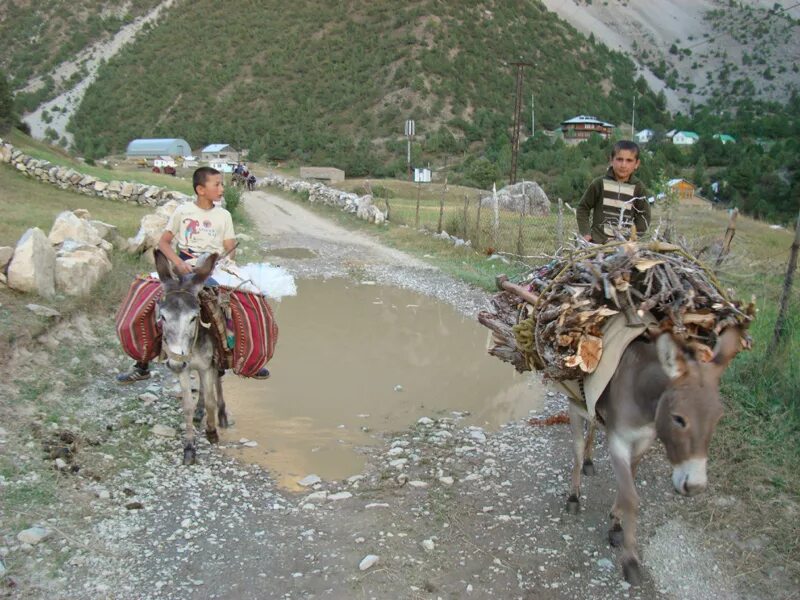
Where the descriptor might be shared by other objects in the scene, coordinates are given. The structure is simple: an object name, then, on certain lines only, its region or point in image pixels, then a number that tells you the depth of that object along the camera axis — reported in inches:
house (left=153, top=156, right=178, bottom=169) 1774.1
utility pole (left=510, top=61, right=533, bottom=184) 1279.5
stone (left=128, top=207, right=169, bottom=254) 395.5
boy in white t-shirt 196.5
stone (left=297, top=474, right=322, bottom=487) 186.2
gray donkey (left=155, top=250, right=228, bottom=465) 172.9
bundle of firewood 127.6
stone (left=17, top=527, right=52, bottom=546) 140.3
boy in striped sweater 188.7
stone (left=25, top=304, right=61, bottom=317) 259.6
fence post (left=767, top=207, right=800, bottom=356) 203.0
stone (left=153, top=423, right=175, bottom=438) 207.0
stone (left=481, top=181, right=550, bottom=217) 1050.1
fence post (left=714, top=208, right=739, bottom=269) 185.5
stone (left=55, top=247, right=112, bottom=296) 296.8
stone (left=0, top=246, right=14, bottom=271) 275.9
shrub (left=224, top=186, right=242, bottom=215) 761.6
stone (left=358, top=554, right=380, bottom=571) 141.2
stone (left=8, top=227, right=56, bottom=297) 272.2
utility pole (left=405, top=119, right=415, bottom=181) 1007.8
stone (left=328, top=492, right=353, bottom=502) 176.1
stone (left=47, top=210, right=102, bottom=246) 332.8
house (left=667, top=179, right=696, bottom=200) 1610.5
